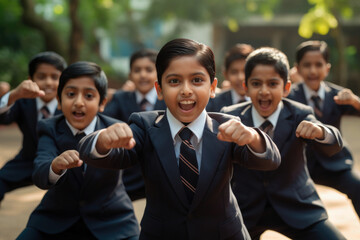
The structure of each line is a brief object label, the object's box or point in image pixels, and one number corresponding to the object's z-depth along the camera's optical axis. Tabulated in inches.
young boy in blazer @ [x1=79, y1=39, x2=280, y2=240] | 85.1
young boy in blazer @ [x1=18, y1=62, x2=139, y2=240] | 112.0
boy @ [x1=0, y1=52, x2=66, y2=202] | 160.4
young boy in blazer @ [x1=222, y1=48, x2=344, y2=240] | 116.4
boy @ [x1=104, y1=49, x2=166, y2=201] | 190.7
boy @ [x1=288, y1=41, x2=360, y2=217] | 152.8
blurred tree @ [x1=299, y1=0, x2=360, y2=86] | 477.1
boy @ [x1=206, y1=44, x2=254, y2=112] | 177.6
